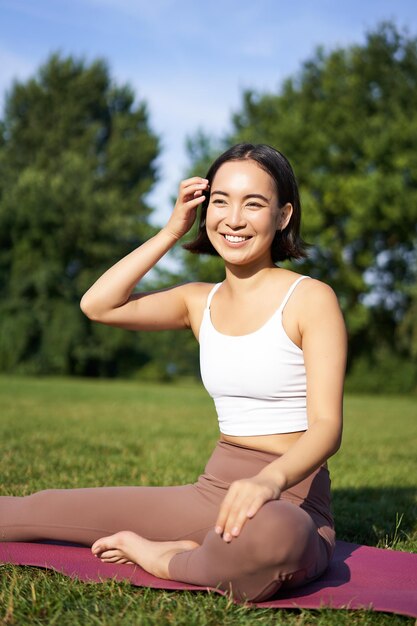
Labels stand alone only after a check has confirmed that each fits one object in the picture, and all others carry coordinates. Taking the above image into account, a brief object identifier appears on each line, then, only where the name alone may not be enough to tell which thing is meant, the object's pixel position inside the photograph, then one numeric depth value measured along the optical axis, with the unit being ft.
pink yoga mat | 8.16
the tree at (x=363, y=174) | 87.86
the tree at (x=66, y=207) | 95.35
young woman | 8.36
